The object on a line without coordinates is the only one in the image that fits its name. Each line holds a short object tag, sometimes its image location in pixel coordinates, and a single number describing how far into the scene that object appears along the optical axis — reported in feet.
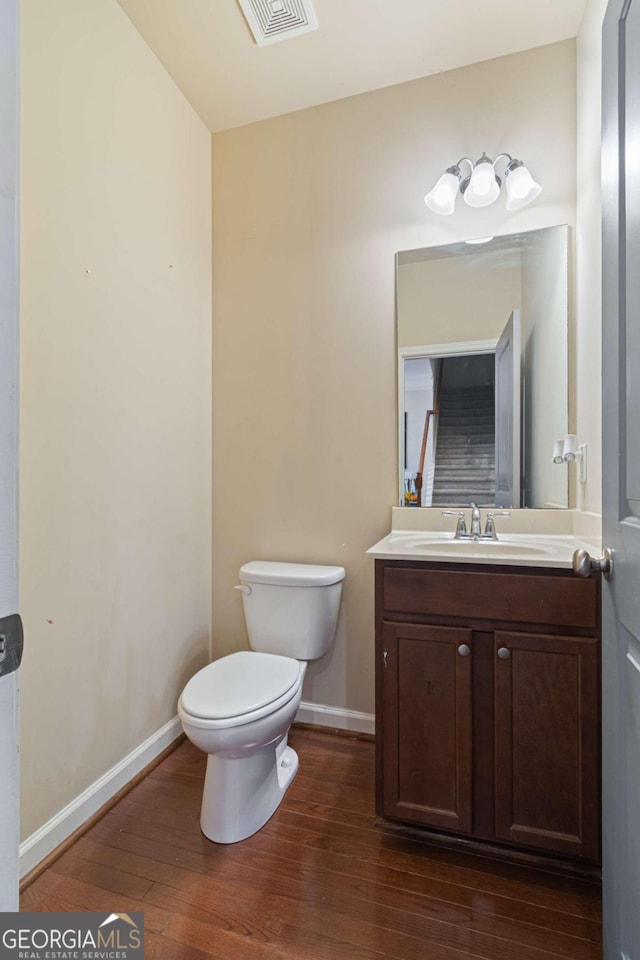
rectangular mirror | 5.59
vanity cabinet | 3.97
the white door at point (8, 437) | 1.64
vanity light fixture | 5.39
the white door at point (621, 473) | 2.53
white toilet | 4.32
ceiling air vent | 5.05
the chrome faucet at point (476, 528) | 5.49
